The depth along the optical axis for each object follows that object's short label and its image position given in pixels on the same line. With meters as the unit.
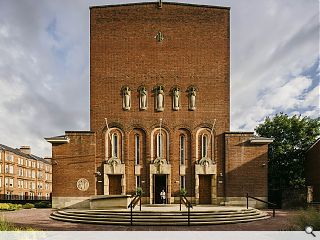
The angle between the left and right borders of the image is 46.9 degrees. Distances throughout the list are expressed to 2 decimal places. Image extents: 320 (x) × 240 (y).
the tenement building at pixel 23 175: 60.47
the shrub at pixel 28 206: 30.06
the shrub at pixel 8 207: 27.56
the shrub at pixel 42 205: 30.14
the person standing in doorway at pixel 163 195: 27.64
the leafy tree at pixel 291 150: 36.66
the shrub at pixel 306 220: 11.84
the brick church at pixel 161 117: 28.08
